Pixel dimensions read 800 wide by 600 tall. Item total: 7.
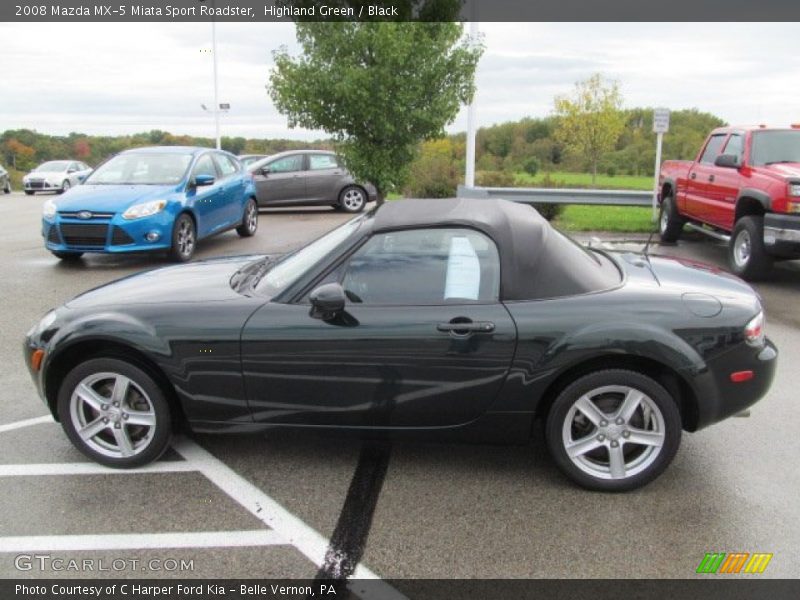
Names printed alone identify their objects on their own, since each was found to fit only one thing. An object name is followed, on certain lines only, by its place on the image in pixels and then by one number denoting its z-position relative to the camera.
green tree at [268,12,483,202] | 10.02
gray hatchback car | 16.05
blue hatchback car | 8.98
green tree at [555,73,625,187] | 28.52
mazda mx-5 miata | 3.45
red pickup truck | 8.02
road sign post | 13.20
